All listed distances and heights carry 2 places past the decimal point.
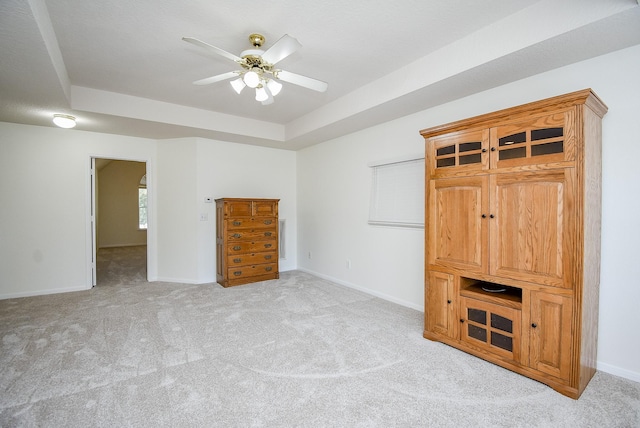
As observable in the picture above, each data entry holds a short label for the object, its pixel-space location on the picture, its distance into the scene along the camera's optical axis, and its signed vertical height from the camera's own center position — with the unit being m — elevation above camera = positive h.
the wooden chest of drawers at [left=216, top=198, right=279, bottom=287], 4.62 -0.52
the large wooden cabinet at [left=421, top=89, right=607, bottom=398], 1.94 -0.21
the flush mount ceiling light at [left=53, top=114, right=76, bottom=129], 3.65 +1.08
